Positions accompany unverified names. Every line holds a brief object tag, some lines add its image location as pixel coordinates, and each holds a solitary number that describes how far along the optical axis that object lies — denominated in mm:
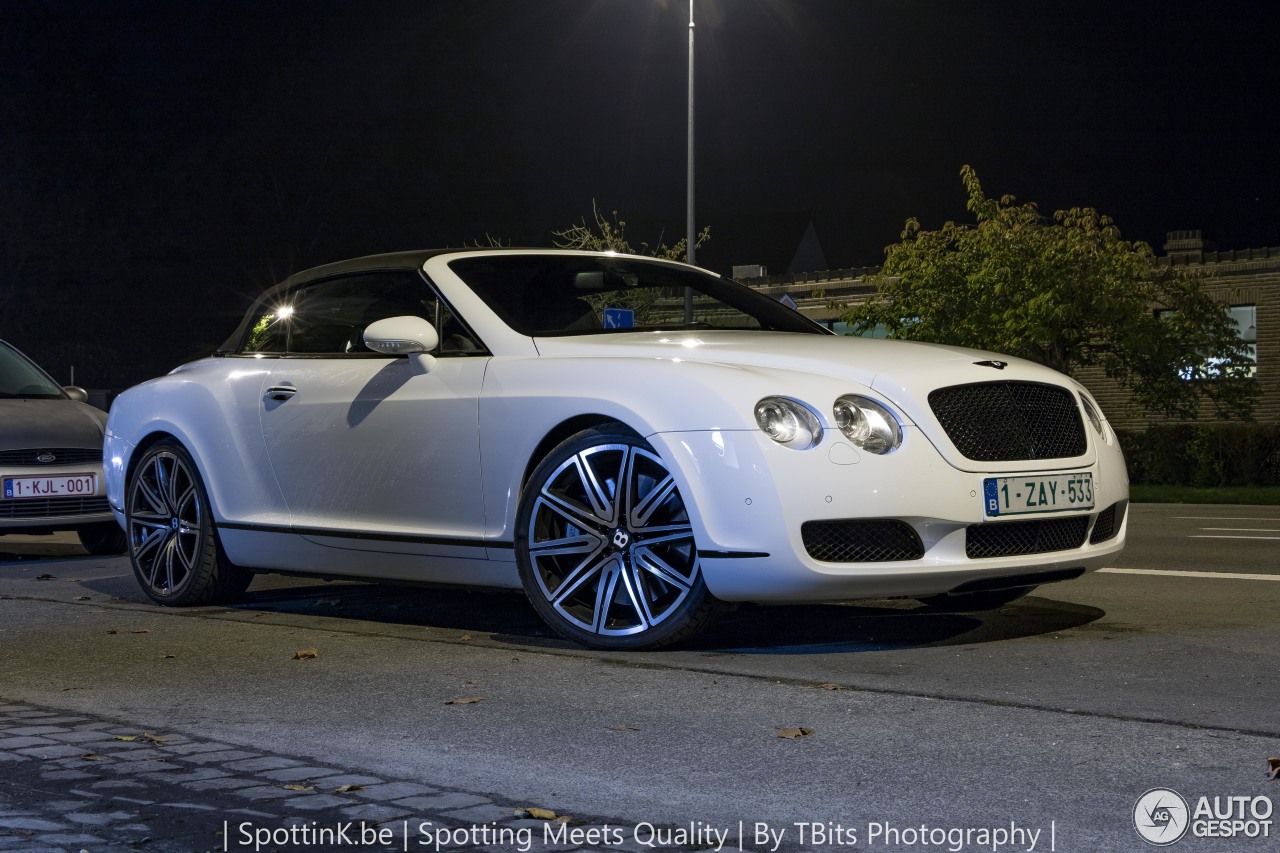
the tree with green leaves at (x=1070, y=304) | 31031
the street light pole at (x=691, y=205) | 28438
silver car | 10914
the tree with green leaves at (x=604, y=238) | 37906
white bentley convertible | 5820
